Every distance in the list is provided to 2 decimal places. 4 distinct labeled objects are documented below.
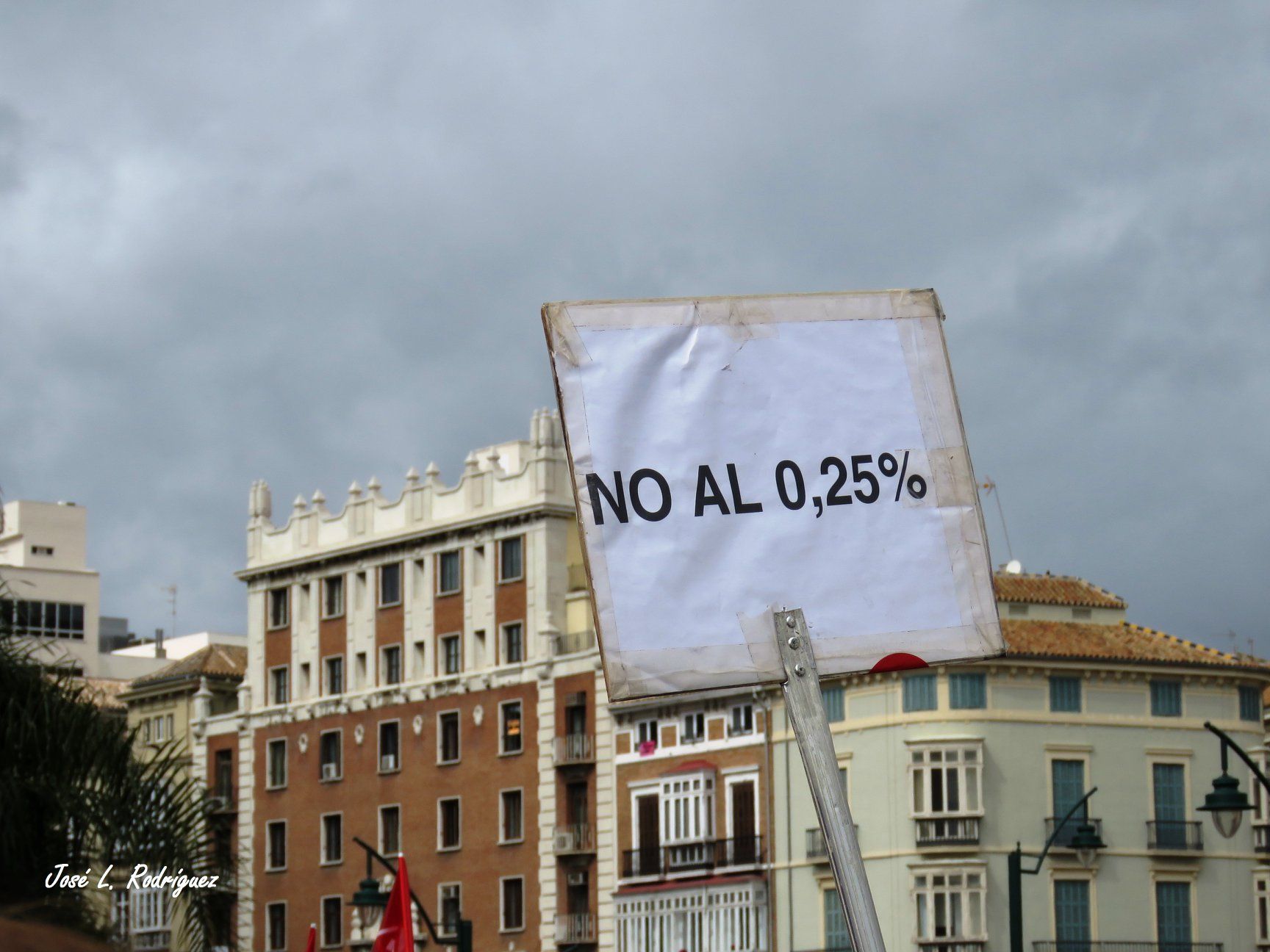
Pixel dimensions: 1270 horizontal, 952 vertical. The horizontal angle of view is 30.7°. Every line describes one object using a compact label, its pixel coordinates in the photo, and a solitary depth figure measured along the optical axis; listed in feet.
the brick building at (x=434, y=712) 233.76
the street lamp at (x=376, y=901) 129.90
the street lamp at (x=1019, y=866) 121.80
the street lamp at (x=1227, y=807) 90.99
